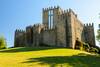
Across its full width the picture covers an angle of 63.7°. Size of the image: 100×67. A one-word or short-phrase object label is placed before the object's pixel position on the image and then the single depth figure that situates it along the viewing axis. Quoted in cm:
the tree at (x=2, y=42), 2773
